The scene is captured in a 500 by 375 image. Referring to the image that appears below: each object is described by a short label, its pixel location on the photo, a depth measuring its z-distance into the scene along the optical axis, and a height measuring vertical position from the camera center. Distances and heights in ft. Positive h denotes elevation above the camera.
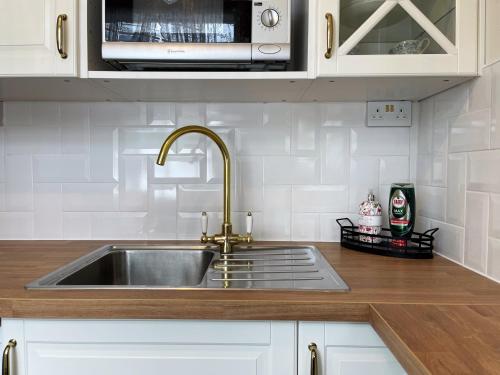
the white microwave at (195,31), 3.26 +1.32
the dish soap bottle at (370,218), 4.14 -0.44
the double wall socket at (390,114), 4.42 +0.78
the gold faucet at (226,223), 3.93 -0.48
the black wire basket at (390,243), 3.77 -0.69
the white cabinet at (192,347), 2.59 -1.20
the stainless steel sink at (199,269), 2.94 -0.84
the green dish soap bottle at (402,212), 3.96 -0.35
